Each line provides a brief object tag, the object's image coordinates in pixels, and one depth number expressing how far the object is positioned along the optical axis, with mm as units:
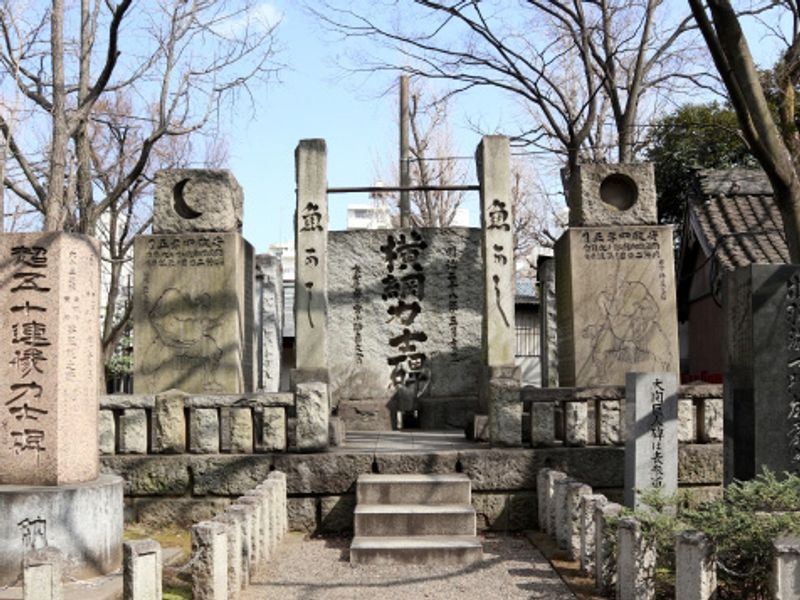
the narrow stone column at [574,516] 7546
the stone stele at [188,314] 10906
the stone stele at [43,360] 6953
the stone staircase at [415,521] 7816
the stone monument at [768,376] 7301
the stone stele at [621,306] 10570
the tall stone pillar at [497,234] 11805
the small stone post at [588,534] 7066
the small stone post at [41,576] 5039
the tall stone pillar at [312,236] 12234
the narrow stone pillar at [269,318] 17094
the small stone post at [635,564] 5879
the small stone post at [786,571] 4996
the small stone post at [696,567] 5297
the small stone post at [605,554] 6543
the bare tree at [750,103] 8328
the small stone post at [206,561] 5973
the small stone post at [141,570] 5406
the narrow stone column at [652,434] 8047
